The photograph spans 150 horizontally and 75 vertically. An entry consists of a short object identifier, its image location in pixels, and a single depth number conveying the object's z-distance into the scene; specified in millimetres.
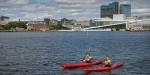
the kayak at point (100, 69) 31005
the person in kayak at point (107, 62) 32213
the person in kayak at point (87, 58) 34536
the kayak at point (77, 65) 33072
